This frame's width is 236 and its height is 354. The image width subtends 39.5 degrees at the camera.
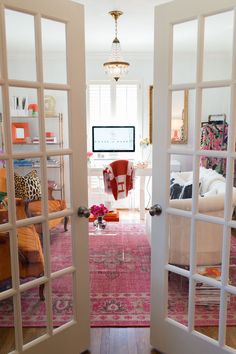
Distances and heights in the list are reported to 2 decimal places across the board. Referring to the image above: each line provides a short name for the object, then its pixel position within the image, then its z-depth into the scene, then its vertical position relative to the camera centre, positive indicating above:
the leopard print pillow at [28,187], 1.76 -0.28
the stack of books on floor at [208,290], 1.86 -0.99
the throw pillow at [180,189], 2.04 -0.37
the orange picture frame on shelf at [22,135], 2.21 +0.01
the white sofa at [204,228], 1.81 -0.54
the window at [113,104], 5.22 +0.52
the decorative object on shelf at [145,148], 5.18 -0.20
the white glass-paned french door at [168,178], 1.58 -0.22
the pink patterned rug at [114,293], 1.97 -1.25
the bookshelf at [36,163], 1.66 -0.15
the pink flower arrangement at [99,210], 3.78 -0.84
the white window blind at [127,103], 5.23 +0.53
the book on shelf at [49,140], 1.75 -0.02
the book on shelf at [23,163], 1.66 -0.14
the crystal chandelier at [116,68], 3.71 +0.78
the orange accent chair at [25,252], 1.67 -0.63
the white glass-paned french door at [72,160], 1.52 -0.13
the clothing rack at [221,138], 1.78 -0.01
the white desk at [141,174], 4.90 -0.56
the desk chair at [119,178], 4.21 -0.53
